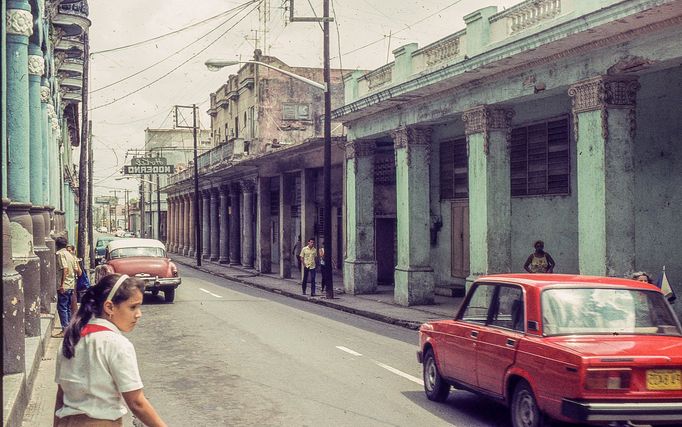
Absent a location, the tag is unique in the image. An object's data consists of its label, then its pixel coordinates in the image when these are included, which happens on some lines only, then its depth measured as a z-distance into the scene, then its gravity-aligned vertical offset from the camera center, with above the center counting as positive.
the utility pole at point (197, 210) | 50.16 +0.83
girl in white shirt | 4.22 -0.72
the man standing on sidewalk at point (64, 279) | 15.43 -1.03
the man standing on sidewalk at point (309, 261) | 26.72 -1.26
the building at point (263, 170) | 36.66 +2.69
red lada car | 6.87 -1.17
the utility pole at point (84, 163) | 30.66 +2.33
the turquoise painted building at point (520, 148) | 14.83 +1.72
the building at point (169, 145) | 102.69 +10.04
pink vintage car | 23.08 -1.13
